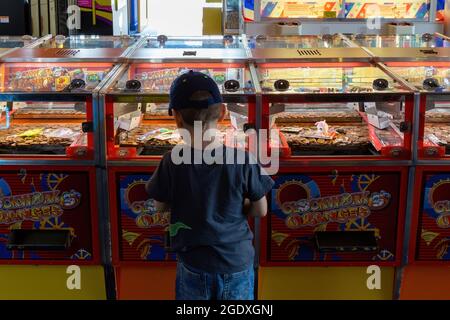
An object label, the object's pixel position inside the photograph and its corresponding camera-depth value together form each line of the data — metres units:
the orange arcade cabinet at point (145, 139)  2.98
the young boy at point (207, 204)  2.18
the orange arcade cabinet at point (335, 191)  3.00
